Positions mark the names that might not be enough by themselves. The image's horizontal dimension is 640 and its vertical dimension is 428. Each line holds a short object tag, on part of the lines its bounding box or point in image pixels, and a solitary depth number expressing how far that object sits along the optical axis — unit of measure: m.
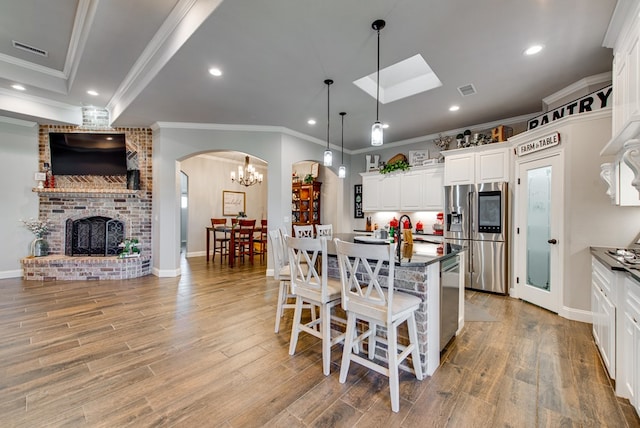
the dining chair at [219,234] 6.75
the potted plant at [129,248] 5.10
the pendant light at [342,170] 4.32
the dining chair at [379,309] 1.72
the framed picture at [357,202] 6.96
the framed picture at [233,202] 8.24
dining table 6.29
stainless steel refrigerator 4.18
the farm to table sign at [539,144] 3.33
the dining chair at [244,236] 6.41
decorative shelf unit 7.38
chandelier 6.43
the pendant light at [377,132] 2.44
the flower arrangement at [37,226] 4.95
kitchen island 2.08
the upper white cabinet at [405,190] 5.37
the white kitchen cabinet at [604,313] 1.95
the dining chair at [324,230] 4.18
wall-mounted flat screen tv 5.19
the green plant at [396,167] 5.79
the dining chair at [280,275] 2.79
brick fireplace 5.00
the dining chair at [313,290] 2.09
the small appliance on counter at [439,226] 5.39
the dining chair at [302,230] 4.10
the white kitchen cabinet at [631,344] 1.58
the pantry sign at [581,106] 2.99
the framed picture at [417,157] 5.82
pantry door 3.35
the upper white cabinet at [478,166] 4.24
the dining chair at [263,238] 6.61
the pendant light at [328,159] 3.91
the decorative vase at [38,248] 4.98
